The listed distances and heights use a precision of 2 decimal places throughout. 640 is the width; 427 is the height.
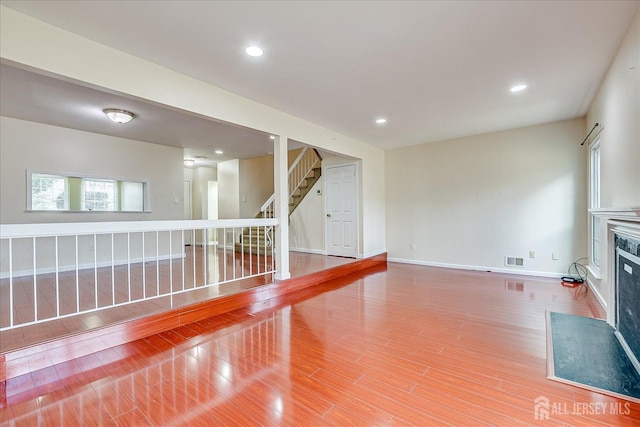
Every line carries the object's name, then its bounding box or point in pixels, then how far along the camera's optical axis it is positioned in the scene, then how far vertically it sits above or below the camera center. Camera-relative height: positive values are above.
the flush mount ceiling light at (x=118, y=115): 4.06 +1.42
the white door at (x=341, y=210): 6.11 +0.03
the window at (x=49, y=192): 4.96 +0.40
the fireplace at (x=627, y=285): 2.11 -0.64
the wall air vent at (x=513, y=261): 5.10 -0.93
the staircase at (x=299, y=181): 7.23 +0.82
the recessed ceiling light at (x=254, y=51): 2.54 +1.46
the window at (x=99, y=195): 5.55 +0.39
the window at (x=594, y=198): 4.00 +0.15
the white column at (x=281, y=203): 4.08 +0.13
